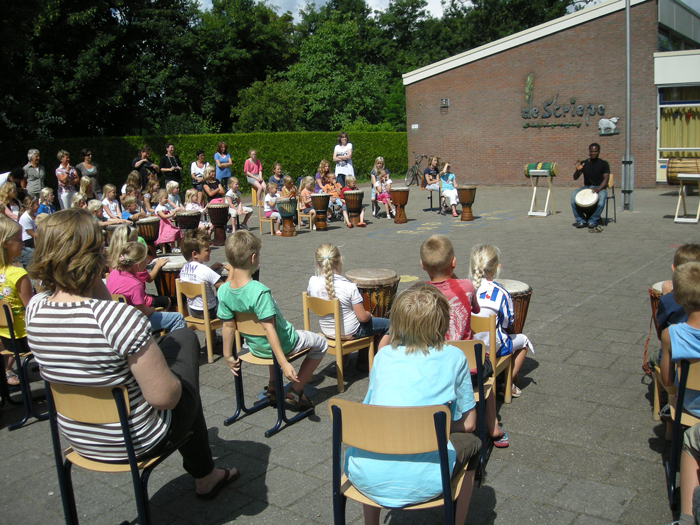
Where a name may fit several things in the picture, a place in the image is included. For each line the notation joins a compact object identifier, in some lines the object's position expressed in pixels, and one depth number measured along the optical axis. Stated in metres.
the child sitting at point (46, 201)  9.57
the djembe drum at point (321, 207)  13.11
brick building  20.52
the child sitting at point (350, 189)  13.82
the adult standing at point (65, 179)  12.27
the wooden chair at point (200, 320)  5.25
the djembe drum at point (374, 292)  5.21
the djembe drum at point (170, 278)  6.19
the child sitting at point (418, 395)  2.49
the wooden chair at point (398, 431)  2.38
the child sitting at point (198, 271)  5.54
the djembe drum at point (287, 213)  12.57
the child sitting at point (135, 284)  4.97
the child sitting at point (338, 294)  4.62
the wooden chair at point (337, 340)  4.51
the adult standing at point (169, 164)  14.37
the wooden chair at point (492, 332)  3.96
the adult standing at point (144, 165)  13.88
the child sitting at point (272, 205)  13.20
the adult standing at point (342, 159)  15.12
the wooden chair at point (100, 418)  2.66
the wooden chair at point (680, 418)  2.95
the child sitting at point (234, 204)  12.97
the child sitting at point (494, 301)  4.20
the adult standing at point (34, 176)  12.22
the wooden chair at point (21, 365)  4.39
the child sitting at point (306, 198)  13.91
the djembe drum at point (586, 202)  11.85
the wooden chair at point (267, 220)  13.17
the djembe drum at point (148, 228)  9.80
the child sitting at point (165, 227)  10.50
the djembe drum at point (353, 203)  13.43
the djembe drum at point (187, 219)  10.82
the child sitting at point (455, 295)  3.80
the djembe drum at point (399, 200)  14.02
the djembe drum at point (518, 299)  4.76
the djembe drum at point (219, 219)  11.97
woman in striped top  2.58
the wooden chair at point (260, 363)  4.12
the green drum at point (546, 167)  14.12
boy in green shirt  4.04
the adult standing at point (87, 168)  12.98
